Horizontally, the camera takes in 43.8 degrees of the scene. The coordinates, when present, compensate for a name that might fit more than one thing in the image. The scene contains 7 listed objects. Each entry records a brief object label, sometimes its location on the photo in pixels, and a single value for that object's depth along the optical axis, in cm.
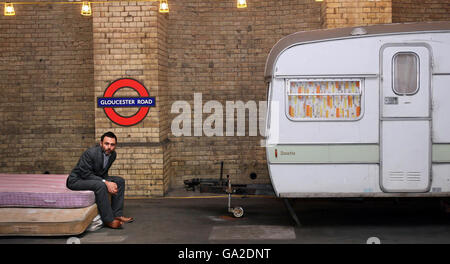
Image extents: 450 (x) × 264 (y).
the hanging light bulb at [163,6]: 1059
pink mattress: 835
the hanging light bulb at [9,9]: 1059
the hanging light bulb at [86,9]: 1041
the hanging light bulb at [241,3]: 1055
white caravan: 821
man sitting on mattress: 861
